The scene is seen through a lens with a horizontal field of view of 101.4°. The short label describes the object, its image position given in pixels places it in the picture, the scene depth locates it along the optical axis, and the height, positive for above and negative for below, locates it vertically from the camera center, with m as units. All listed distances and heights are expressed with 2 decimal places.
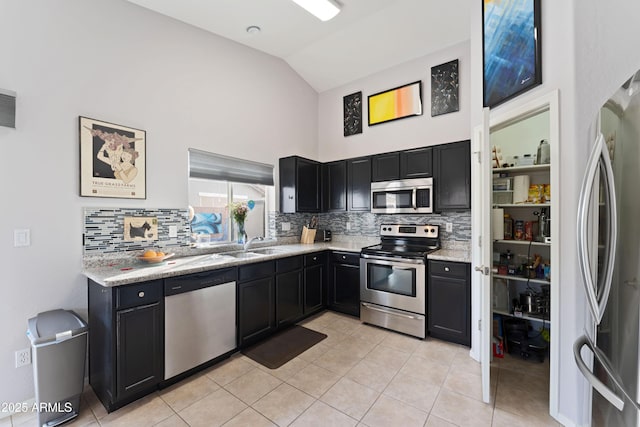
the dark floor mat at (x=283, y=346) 2.51 -1.39
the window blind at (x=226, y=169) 2.96 +0.58
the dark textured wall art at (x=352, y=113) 4.18 +1.64
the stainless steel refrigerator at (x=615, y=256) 0.96 -0.18
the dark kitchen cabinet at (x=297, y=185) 3.82 +0.44
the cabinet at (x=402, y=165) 3.30 +0.65
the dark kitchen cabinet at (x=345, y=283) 3.45 -0.94
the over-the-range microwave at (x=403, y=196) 3.27 +0.24
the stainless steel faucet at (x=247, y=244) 3.19 -0.36
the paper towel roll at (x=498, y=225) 2.73 -0.12
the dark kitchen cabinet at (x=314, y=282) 3.41 -0.92
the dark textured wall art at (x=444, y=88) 3.33 +1.63
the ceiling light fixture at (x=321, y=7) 2.70 +2.21
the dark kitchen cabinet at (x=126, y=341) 1.81 -0.93
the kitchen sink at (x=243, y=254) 3.03 -0.48
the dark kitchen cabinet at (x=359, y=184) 3.80 +0.44
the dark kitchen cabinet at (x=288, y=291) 3.03 -0.92
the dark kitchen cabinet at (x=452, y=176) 3.03 +0.45
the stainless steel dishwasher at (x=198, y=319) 2.09 -0.90
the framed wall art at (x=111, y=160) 2.18 +0.48
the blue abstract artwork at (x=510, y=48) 1.87 +1.30
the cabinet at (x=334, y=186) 4.06 +0.45
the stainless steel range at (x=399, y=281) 2.89 -0.80
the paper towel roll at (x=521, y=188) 2.68 +0.26
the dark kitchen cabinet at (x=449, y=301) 2.67 -0.92
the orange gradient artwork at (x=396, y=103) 3.62 +1.60
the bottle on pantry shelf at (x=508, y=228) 2.82 -0.16
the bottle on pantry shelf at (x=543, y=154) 2.56 +0.58
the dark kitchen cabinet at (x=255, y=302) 2.62 -0.92
